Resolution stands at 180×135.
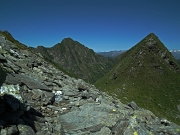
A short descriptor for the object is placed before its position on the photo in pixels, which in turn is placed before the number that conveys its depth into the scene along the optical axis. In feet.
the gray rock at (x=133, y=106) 69.52
